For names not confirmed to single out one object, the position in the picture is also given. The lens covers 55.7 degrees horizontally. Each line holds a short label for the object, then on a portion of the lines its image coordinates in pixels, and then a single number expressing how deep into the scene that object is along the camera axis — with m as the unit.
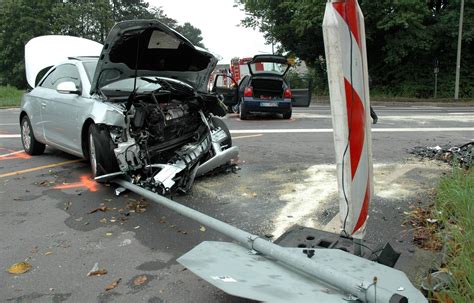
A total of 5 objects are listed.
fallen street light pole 2.43
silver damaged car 5.33
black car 13.74
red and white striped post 2.90
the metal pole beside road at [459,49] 24.41
